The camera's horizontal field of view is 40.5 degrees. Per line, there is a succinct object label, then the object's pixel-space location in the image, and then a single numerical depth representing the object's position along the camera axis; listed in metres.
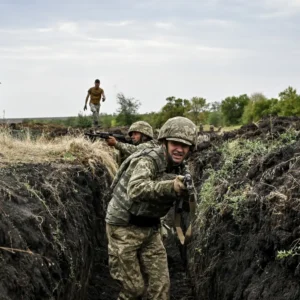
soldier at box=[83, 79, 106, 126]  14.78
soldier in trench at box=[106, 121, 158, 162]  6.72
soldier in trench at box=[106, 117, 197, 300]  3.94
